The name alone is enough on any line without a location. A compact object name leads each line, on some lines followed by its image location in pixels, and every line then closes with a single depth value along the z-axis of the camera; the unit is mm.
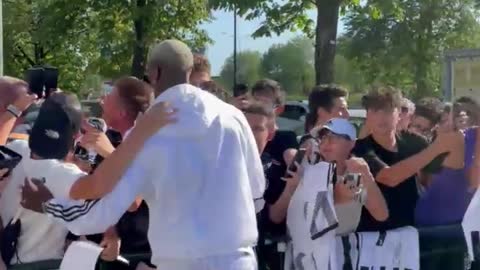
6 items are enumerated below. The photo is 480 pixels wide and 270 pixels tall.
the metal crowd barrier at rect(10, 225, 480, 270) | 5379
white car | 13992
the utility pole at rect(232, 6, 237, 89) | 36569
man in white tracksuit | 3467
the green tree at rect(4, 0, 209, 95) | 22000
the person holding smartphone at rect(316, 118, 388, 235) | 4680
